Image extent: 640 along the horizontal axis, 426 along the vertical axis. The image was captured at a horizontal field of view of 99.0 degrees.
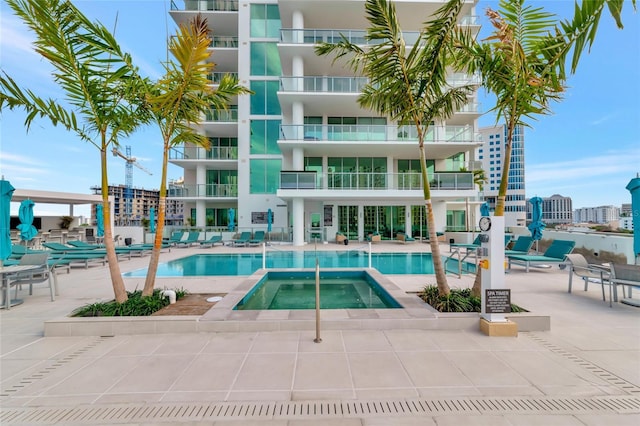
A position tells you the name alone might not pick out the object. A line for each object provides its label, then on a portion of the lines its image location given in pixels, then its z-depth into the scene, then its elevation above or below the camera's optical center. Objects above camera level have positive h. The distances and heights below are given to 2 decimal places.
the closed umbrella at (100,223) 14.77 -0.04
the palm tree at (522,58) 4.30 +2.68
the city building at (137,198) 113.29 +10.98
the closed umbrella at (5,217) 5.57 +0.12
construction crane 86.99 +18.48
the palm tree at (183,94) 4.53 +2.43
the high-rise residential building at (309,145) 16.58 +5.10
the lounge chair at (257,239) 17.90 -1.20
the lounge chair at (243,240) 17.70 -1.19
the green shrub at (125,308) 4.64 -1.50
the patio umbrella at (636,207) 5.95 +0.29
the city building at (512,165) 87.97 +20.48
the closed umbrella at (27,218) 9.55 +0.16
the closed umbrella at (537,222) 10.05 -0.05
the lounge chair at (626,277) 5.31 -1.12
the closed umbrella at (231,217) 20.12 +0.35
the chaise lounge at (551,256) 8.70 -1.21
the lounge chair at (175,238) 17.65 -1.08
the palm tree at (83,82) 4.17 +2.42
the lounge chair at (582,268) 6.01 -1.09
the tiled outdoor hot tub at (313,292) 6.30 -1.91
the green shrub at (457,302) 4.83 -1.49
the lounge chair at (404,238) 18.95 -1.19
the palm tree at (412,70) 4.86 +2.93
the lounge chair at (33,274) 5.74 -1.17
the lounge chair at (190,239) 18.22 -1.17
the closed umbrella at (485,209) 15.86 +0.66
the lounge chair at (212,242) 17.94 -1.33
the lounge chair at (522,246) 10.49 -0.98
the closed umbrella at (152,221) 18.75 +0.07
